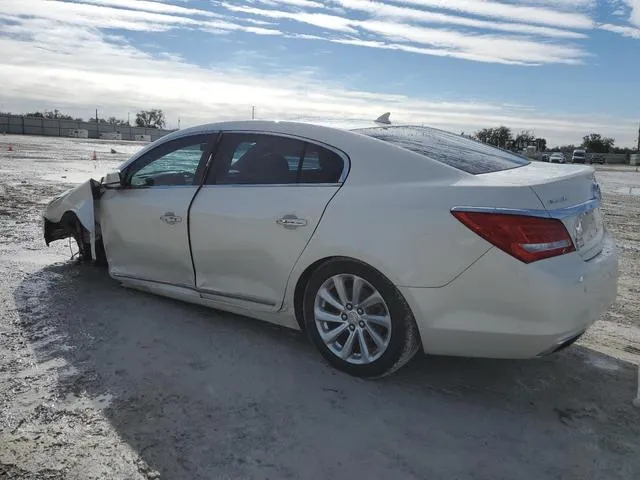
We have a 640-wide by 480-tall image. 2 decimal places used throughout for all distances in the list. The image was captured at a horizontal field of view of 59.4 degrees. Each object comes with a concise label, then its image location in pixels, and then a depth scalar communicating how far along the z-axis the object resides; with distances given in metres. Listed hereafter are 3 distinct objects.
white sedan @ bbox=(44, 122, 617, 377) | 2.92
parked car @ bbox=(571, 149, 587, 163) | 68.31
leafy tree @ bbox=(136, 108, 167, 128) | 117.86
